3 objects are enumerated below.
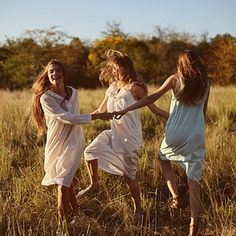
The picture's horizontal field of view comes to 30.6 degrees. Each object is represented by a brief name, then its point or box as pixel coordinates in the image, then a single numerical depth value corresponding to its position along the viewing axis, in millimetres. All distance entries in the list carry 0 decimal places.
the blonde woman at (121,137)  4234
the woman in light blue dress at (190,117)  3818
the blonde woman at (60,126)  3809
